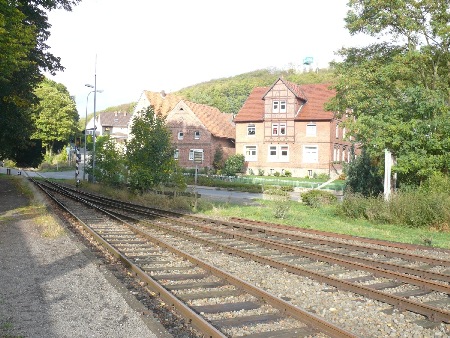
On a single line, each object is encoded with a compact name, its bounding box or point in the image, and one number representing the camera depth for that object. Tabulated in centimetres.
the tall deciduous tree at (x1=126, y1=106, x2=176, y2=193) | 2547
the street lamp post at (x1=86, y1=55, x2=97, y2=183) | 4089
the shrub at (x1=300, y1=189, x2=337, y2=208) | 2567
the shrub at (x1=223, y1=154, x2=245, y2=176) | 5097
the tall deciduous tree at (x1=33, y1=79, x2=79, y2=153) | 7894
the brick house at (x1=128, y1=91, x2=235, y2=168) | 5691
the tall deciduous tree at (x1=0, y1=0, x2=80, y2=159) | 1573
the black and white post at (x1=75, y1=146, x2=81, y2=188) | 3769
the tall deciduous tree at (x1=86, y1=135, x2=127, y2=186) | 3027
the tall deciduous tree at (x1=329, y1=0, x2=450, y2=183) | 1900
